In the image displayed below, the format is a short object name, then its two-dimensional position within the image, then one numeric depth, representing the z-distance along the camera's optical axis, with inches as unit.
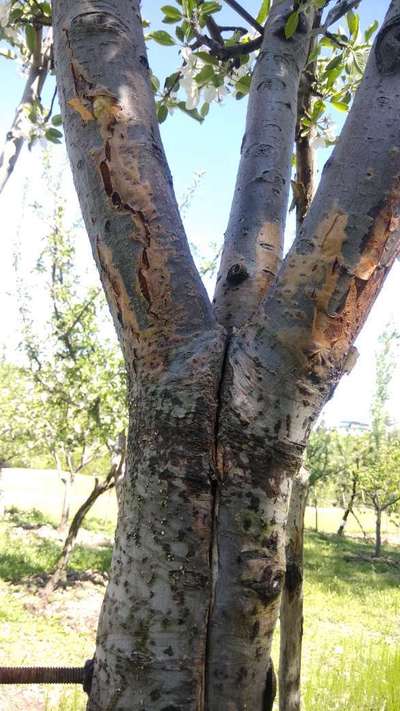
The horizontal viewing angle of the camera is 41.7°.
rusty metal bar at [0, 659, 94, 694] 36.5
